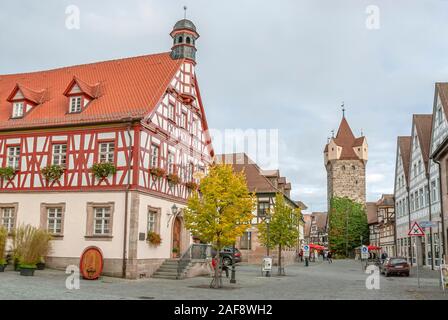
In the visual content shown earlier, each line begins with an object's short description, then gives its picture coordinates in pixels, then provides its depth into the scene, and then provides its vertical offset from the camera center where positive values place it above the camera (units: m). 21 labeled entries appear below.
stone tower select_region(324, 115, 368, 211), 91.88 +14.12
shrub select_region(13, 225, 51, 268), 22.67 -0.30
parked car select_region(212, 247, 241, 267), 33.89 -0.93
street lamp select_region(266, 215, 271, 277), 31.92 +1.31
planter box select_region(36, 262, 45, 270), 24.53 -1.31
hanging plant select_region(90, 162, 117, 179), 24.55 +3.41
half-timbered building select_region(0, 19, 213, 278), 24.55 +4.27
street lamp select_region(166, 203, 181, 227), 27.52 +1.54
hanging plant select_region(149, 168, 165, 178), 25.80 +3.50
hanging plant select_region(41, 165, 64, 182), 25.55 +3.38
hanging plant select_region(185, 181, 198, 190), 30.27 +3.33
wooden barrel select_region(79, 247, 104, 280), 22.80 -1.13
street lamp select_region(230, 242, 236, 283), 23.59 -1.67
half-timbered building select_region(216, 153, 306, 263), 47.25 +4.74
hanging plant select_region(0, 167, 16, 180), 26.62 +3.49
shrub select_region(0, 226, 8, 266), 23.77 -0.28
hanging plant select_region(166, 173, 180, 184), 27.67 +3.42
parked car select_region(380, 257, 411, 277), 32.22 -1.56
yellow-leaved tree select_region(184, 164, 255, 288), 21.53 +1.36
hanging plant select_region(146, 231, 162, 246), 25.17 +0.09
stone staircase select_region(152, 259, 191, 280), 25.53 -1.55
